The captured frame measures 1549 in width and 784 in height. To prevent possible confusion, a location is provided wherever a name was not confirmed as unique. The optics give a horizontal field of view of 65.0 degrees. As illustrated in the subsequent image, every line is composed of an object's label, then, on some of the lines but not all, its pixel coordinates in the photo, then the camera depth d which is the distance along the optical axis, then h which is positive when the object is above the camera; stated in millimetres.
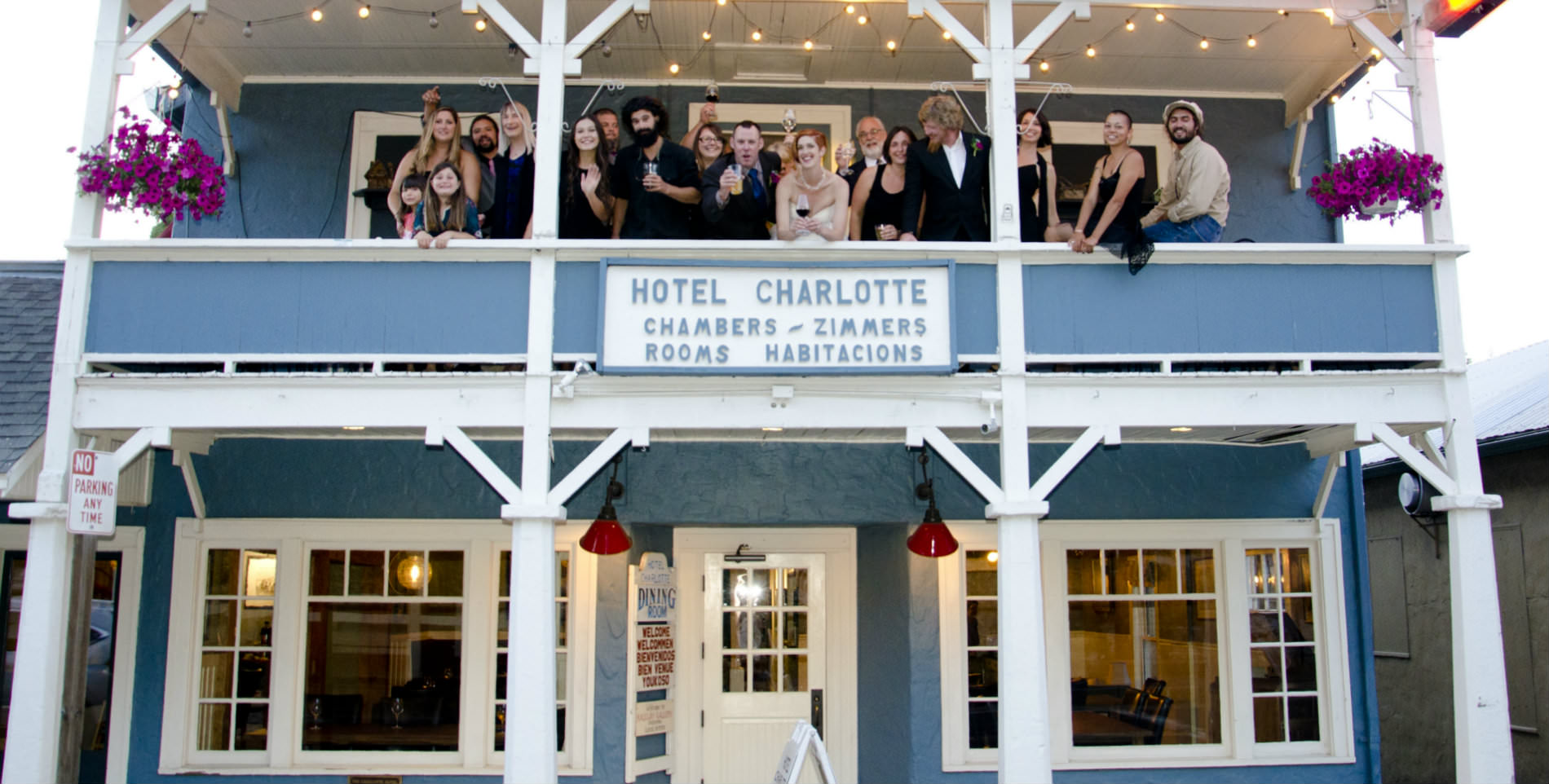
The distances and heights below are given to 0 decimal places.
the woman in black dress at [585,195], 7672 +2584
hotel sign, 7125 +1691
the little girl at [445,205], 7430 +2439
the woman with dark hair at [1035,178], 7949 +2796
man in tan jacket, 7543 +2597
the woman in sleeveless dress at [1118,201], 7254 +2473
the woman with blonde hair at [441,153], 7672 +2867
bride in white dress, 7164 +2411
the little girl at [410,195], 7645 +2564
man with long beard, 7637 +2696
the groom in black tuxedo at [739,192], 7191 +2458
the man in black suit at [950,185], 7605 +2627
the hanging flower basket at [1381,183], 7430 +2597
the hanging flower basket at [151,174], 7211 +2581
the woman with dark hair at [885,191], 7824 +2676
